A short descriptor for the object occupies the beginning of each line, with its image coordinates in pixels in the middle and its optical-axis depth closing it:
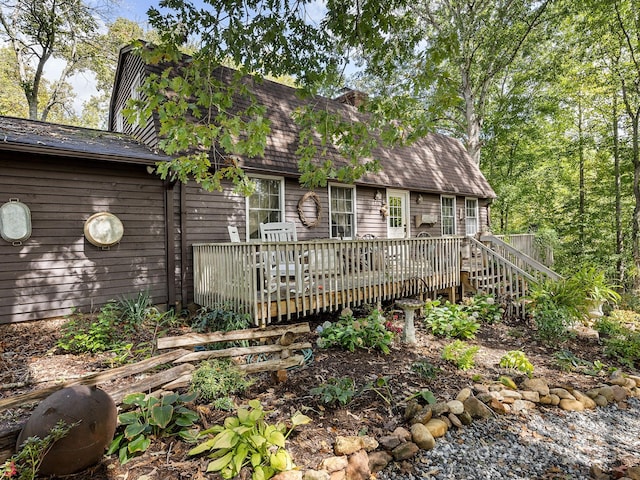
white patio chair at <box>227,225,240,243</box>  6.31
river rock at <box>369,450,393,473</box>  2.29
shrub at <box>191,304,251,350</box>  4.36
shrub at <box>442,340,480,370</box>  4.00
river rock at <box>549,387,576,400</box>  3.42
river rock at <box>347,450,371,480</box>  2.16
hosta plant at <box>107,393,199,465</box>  2.25
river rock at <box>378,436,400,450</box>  2.46
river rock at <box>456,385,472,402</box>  3.18
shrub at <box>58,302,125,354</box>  4.27
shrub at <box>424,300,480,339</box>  5.23
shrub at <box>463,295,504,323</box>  6.18
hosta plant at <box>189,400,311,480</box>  2.06
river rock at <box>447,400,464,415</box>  2.95
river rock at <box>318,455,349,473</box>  2.17
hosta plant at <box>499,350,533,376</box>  3.98
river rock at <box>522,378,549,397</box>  3.47
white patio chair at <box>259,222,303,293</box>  4.35
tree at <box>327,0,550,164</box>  12.17
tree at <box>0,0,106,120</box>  11.96
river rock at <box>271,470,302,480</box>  2.03
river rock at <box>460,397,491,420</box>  3.05
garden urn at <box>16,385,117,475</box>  1.96
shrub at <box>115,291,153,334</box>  5.04
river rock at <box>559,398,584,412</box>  3.32
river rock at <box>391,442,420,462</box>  2.42
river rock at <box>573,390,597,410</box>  3.39
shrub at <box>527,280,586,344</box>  5.14
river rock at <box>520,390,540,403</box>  3.37
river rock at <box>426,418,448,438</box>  2.70
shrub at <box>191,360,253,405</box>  2.98
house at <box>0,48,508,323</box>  4.82
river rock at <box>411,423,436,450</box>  2.54
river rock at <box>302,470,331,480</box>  2.04
